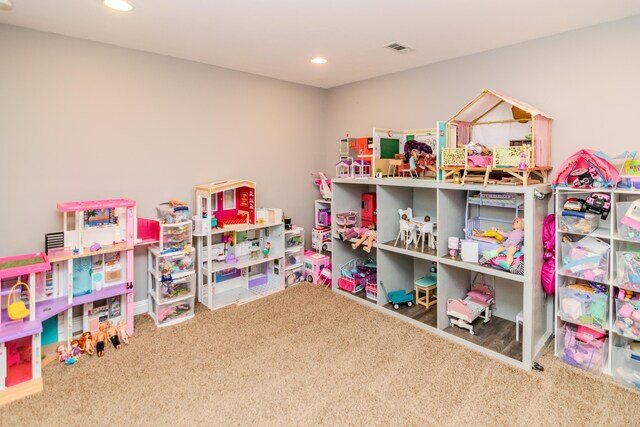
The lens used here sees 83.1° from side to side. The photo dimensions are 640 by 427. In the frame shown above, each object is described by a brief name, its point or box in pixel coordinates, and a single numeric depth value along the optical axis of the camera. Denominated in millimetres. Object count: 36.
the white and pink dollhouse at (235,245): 3346
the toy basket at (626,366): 2180
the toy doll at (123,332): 2734
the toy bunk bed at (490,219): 2533
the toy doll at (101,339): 2576
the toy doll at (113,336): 2678
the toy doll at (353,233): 3580
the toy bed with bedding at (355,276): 3711
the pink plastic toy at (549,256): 2486
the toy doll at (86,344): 2588
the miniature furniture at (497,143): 2467
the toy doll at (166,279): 2990
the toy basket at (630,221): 2143
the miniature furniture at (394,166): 3361
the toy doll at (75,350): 2537
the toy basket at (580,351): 2332
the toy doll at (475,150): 2691
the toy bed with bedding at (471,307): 2850
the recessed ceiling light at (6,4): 2102
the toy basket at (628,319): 2158
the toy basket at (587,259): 2293
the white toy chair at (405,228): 3229
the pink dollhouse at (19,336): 2131
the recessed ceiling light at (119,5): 2124
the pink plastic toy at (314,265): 4012
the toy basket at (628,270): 2148
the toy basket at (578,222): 2340
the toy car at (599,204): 2248
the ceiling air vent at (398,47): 2857
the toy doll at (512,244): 2540
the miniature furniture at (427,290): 3295
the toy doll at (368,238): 3398
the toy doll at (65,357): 2467
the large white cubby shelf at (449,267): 2414
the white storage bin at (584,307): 2307
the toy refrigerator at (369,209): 3732
